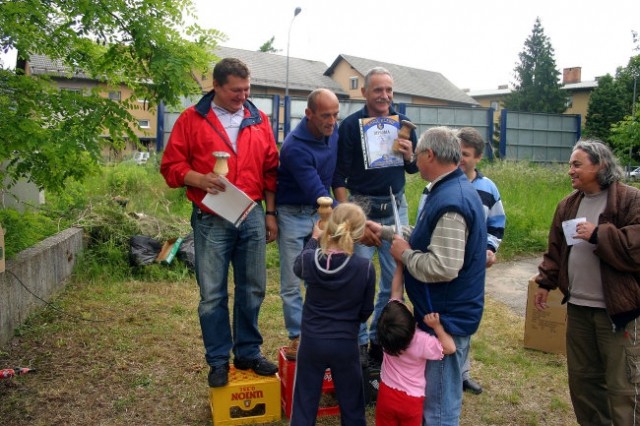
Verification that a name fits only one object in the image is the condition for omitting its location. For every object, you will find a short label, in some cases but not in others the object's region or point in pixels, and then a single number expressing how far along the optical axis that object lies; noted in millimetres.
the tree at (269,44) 69375
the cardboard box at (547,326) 5008
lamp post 25766
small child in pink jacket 2670
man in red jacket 3494
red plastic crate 3604
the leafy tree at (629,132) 14781
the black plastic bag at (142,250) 7191
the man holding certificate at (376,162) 3973
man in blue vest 2580
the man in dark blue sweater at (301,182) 3625
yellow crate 3506
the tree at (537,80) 47375
